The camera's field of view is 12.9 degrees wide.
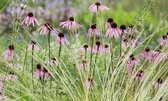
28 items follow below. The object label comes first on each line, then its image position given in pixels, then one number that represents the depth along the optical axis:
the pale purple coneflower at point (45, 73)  4.87
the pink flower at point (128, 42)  5.08
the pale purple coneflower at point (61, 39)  4.79
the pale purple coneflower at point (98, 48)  5.02
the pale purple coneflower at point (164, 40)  5.27
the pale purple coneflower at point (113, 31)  4.79
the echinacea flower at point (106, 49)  5.19
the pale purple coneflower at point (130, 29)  5.14
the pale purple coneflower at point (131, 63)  5.12
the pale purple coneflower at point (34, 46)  4.97
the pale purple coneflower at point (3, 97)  4.35
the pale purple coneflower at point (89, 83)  4.64
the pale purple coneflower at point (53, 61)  4.96
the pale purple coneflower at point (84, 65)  4.97
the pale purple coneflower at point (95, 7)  5.01
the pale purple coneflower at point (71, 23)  4.93
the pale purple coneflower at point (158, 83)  5.12
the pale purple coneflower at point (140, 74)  5.21
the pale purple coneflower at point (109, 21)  4.94
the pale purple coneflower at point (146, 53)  5.27
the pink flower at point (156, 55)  4.99
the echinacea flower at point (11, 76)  4.83
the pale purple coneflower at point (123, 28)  4.87
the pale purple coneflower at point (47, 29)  4.77
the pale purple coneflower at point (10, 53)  4.77
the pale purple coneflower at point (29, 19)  4.81
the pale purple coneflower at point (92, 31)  5.06
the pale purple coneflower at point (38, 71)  4.86
